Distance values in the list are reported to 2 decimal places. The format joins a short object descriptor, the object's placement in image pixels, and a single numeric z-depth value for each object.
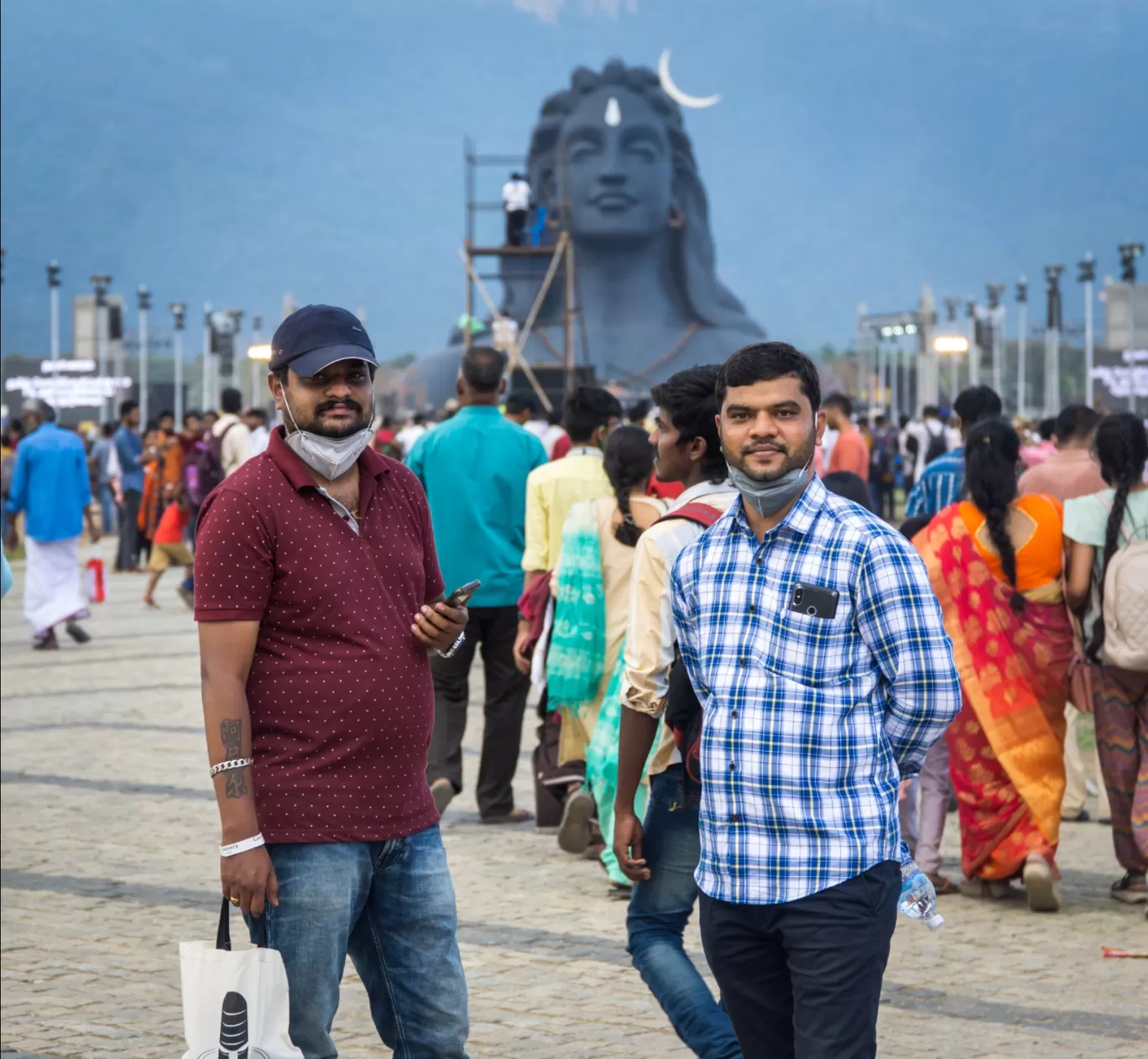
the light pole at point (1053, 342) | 39.12
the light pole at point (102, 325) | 42.06
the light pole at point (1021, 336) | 47.39
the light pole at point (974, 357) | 47.25
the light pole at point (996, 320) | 42.87
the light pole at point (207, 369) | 48.97
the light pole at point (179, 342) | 47.62
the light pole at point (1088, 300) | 37.31
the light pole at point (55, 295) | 42.34
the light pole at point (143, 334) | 48.43
